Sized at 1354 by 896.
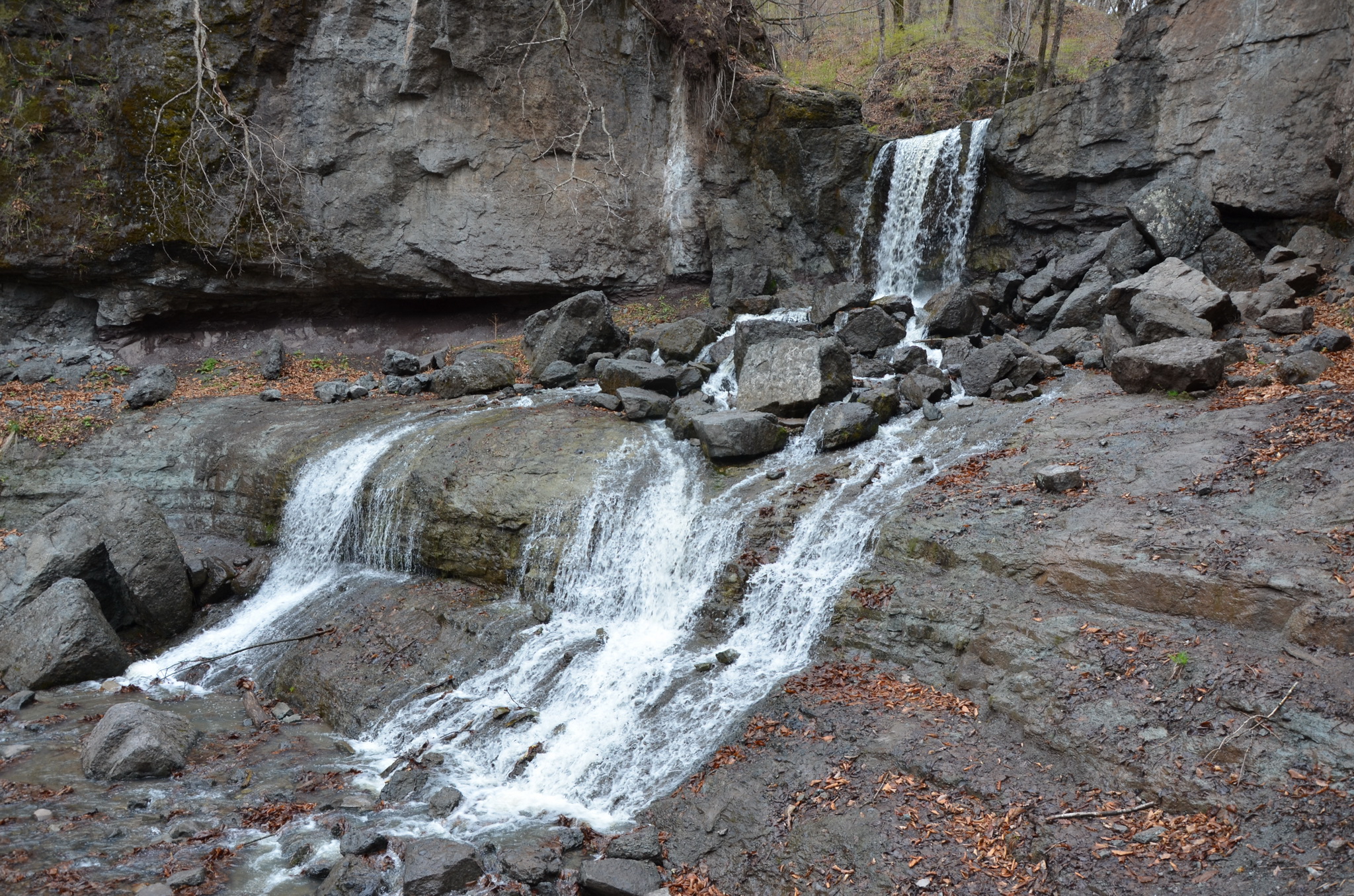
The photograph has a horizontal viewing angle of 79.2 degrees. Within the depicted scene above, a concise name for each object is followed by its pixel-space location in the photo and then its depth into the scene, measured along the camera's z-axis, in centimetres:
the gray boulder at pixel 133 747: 639
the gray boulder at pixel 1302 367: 836
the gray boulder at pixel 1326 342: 903
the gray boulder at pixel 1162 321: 1009
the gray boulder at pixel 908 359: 1158
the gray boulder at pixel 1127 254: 1227
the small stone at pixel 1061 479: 728
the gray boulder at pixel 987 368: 1057
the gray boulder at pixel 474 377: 1316
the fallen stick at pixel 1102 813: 471
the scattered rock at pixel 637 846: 519
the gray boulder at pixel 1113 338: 1041
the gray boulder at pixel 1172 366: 877
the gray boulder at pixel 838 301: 1396
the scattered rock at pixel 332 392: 1354
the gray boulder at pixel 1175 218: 1207
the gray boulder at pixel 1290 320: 994
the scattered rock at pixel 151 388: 1308
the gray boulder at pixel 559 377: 1322
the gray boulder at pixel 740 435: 941
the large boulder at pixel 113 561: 887
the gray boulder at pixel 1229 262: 1177
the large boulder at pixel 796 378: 1024
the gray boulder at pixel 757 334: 1236
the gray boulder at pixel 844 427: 939
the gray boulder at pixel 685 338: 1345
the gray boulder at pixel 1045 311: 1252
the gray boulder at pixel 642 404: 1086
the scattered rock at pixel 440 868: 500
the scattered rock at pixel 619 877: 490
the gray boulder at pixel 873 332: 1264
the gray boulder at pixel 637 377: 1160
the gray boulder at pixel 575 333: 1382
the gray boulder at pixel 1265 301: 1074
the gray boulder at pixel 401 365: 1474
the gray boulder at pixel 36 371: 1409
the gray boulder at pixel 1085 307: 1203
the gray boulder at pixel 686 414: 1016
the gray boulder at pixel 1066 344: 1120
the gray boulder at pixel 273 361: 1500
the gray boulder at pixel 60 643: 809
